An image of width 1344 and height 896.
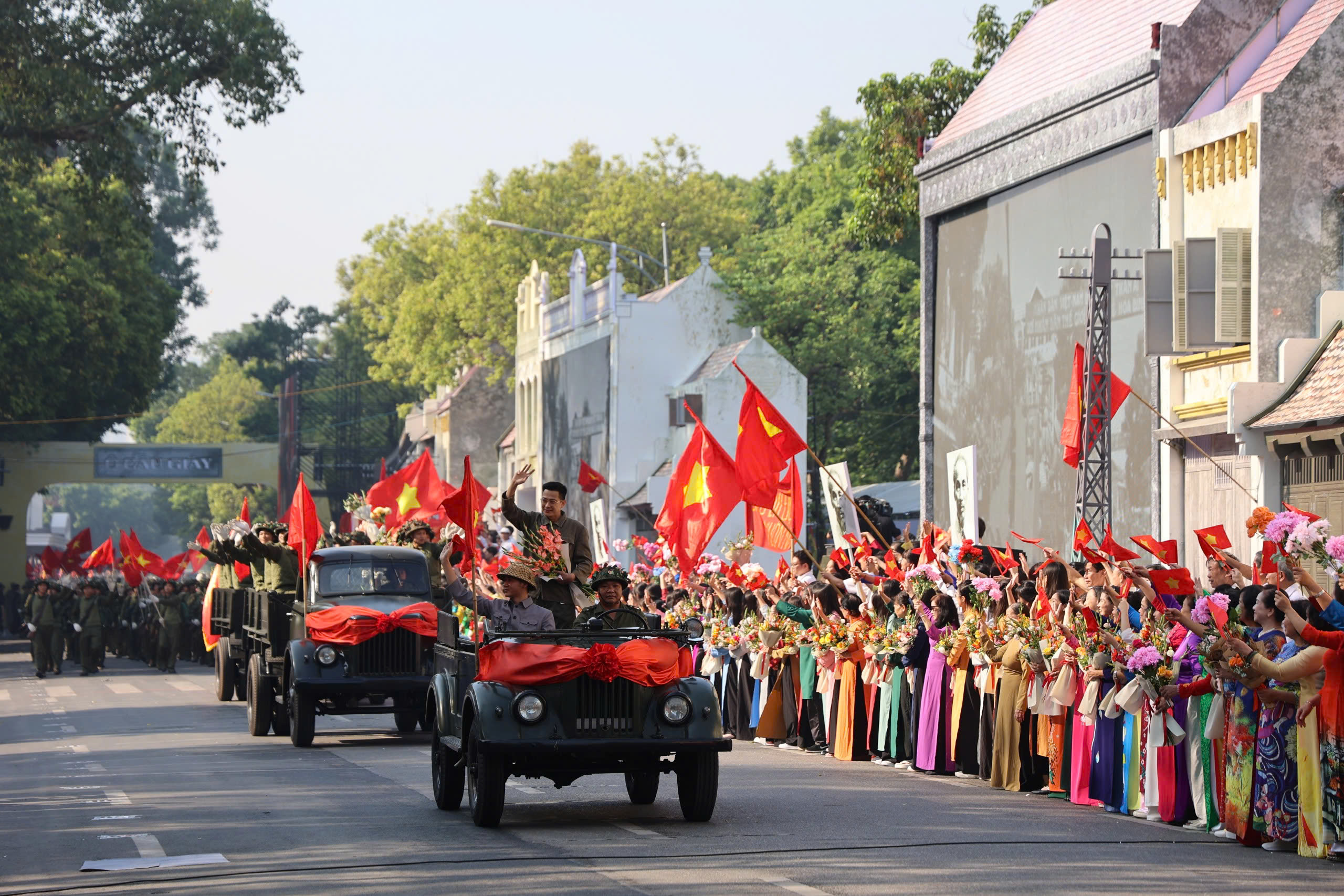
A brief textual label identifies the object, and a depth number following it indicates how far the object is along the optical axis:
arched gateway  75.06
